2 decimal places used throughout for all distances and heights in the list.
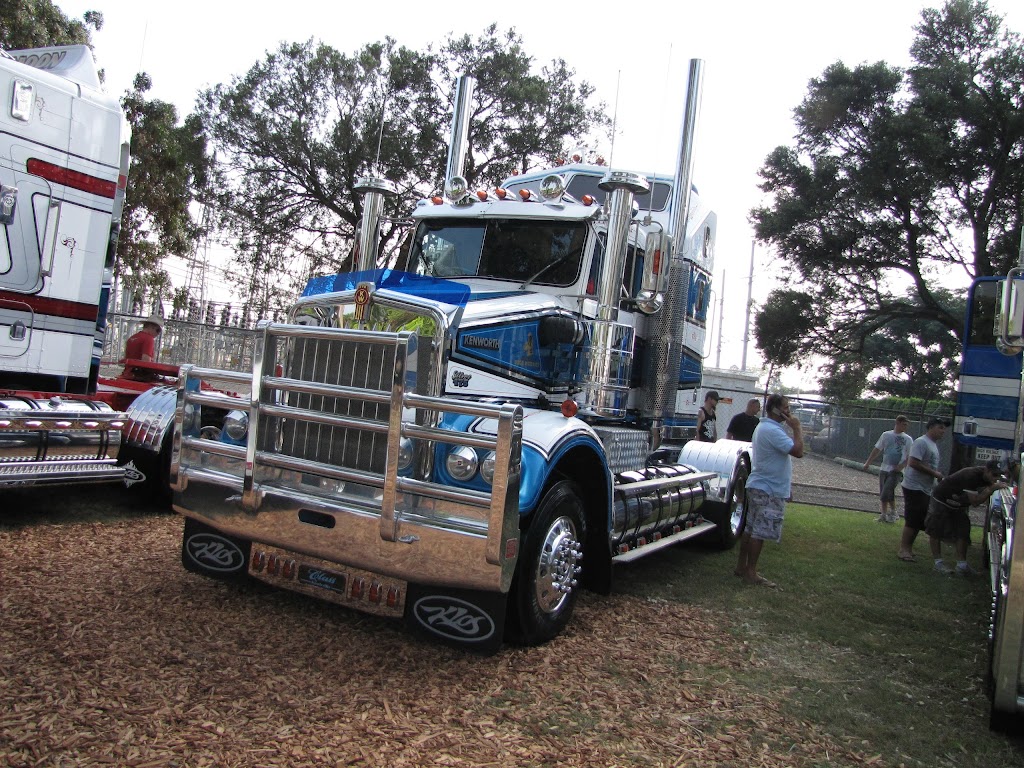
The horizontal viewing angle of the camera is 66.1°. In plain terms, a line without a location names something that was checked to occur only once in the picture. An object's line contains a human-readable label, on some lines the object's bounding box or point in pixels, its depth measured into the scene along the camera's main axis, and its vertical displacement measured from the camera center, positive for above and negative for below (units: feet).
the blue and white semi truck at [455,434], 12.59 -0.79
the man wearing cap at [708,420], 31.91 +0.05
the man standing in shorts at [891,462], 38.80 -1.03
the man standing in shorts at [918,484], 28.53 -1.48
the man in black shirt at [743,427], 35.32 -0.11
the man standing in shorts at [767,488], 21.86 -1.67
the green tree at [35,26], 47.26 +20.04
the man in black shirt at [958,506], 25.57 -1.96
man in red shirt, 27.32 +0.44
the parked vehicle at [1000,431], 12.16 +0.89
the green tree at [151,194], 53.93 +11.67
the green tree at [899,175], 58.03 +20.91
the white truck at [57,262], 20.42 +2.43
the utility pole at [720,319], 137.52 +19.61
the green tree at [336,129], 71.26 +23.39
